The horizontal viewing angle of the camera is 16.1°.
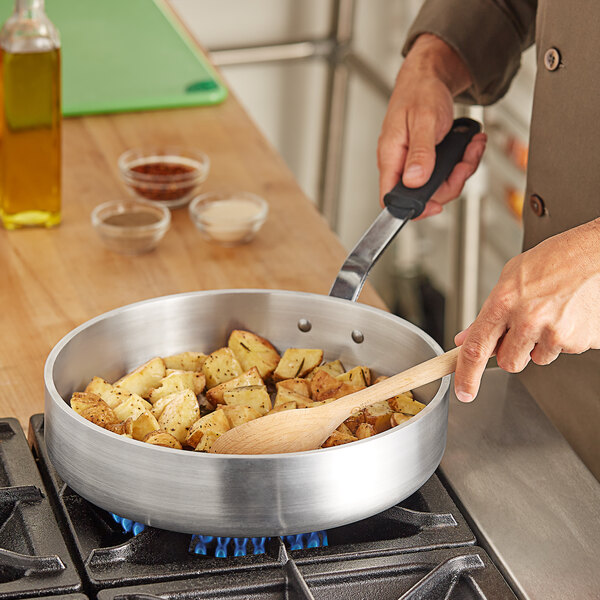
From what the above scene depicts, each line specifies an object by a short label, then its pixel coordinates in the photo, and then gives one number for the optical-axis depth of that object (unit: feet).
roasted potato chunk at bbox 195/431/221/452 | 4.51
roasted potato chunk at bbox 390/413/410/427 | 4.54
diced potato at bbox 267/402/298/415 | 4.61
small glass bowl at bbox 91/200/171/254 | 5.56
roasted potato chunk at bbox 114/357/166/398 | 4.72
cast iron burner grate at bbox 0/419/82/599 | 4.29
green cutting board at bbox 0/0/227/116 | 6.46
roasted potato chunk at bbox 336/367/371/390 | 4.75
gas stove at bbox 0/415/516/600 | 4.30
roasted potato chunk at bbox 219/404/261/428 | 4.58
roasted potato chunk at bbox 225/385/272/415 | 4.67
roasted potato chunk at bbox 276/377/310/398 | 4.74
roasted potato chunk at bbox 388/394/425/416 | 4.65
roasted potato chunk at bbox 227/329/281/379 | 4.83
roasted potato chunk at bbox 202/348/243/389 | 4.79
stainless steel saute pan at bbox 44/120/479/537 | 4.29
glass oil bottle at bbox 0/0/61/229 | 5.43
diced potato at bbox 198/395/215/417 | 4.74
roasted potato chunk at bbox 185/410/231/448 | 4.53
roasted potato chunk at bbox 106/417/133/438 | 4.53
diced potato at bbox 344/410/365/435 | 4.63
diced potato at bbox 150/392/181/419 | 4.61
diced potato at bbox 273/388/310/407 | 4.69
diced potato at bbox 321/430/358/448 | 4.52
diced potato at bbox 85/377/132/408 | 4.66
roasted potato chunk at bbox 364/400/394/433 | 4.60
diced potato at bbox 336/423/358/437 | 4.60
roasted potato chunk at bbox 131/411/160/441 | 4.53
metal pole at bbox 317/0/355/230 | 9.21
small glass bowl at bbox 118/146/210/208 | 5.82
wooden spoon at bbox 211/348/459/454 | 4.46
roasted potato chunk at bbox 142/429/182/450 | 4.46
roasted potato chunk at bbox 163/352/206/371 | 4.82
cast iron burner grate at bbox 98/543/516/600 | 4.29
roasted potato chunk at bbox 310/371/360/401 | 4.66
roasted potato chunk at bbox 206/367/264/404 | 4.71
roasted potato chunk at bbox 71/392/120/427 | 4.54
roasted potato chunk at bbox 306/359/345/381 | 4.82
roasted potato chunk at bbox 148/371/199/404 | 4.70
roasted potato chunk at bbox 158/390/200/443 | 4.57
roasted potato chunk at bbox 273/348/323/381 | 4.82
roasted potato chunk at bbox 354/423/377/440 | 4.54
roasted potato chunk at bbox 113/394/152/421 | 4.62
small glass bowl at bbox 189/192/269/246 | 5.63
